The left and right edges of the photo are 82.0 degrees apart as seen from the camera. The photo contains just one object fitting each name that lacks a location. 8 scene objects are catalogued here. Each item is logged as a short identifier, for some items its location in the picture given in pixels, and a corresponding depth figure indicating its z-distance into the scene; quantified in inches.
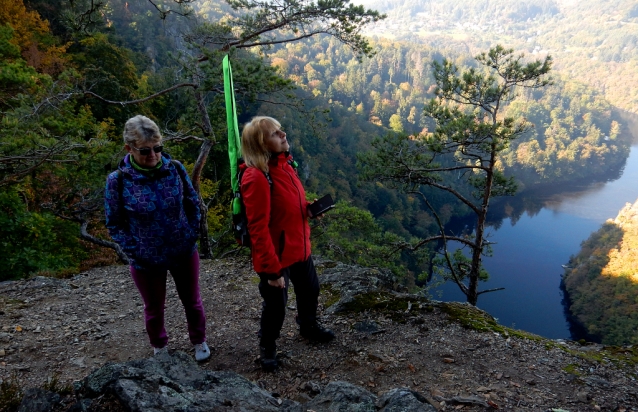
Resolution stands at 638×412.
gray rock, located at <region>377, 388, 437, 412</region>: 76.5
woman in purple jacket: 82.7
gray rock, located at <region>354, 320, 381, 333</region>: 125.3
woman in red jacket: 83.7
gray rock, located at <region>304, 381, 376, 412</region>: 77.9
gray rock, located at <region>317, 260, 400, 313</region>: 149.7
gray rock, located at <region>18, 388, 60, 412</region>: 63.7
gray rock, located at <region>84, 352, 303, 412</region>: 63.4
